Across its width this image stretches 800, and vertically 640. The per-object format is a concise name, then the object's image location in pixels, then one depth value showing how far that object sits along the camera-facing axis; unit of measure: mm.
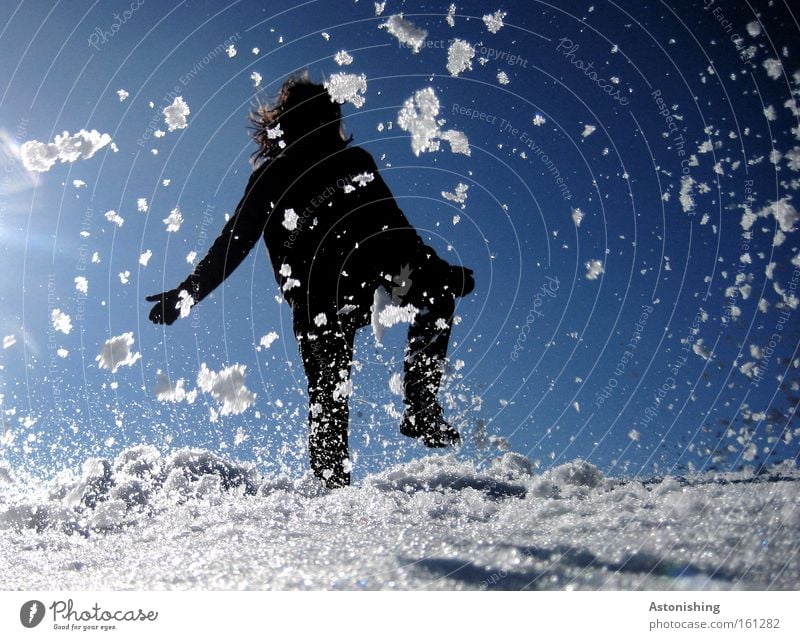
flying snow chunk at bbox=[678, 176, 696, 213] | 4363
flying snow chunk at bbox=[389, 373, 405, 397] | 5137
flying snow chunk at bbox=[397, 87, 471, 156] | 4832
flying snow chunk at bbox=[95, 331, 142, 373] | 4164
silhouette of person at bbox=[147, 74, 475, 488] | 4746
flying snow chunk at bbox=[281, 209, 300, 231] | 4906
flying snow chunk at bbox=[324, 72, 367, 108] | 4828
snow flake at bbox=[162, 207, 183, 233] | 4383
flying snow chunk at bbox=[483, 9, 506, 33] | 4141
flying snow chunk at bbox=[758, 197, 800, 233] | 4117
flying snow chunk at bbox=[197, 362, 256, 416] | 4696
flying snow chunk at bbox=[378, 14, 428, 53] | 4242
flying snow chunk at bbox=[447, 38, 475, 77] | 4398
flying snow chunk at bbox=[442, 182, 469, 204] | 5074
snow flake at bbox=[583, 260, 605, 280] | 4746
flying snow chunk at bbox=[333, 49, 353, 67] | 4516
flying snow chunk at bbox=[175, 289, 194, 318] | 4516
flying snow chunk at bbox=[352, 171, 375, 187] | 4988
